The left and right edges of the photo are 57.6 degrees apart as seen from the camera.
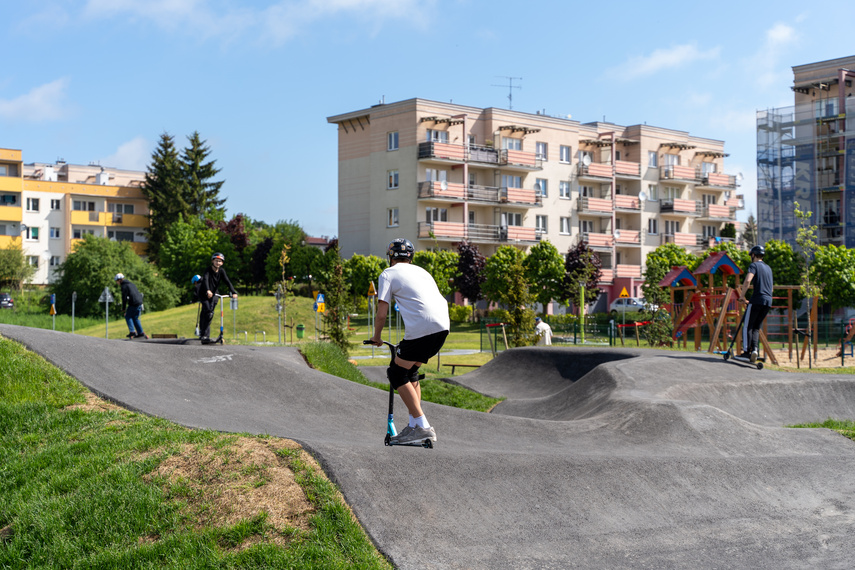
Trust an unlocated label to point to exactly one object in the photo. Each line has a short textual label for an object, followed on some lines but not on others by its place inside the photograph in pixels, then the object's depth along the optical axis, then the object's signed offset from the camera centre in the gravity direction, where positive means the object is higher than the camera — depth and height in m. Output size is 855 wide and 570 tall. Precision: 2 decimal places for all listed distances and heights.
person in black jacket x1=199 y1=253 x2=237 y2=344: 16.44 -0.04
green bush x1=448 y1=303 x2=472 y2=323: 57.47 -1.86
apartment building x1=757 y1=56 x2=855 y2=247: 55.09 +8.76
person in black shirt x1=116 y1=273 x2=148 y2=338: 19.97 -0.39
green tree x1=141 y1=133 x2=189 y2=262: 83.56 +10.27
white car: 63.12 -1.39
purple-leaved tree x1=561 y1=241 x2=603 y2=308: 55.91 +1.23
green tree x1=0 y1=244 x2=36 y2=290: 70.88 +1.83
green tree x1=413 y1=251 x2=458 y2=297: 56.31 +1.71
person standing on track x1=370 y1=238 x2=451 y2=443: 7.36 -0.30
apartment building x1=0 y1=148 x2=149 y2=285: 80.94 +8.17
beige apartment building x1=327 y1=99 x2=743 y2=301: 63.09 +9.40
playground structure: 21.63 -0.60
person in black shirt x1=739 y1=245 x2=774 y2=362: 16.16 -0.21
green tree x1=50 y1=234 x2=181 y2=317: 59.31 +0.87
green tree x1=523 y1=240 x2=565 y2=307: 56.66 +1.17
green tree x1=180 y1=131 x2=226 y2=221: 85.19 +11.91
